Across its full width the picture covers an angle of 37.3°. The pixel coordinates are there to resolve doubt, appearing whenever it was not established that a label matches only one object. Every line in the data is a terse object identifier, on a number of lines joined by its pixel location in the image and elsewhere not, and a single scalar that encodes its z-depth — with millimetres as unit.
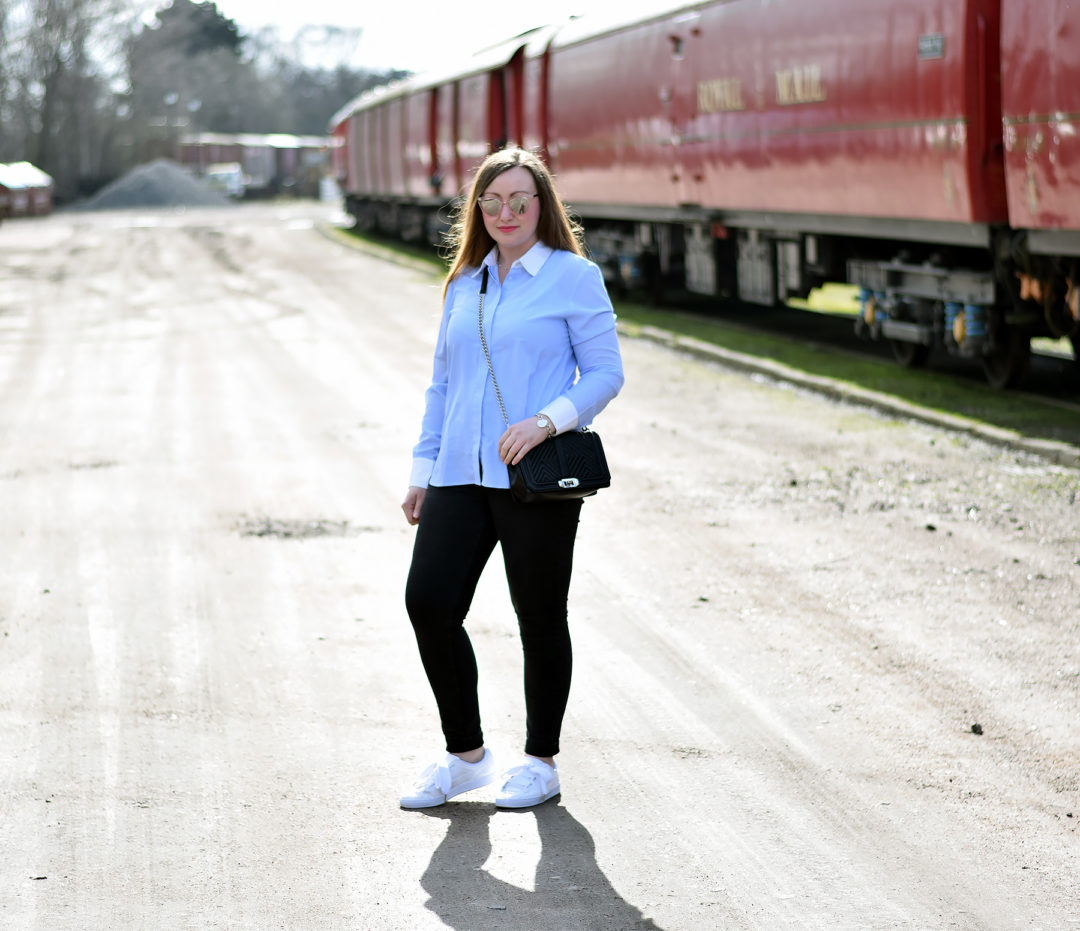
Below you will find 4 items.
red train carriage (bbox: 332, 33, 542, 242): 26516
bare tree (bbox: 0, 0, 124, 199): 83188
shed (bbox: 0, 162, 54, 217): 64312
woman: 4422
